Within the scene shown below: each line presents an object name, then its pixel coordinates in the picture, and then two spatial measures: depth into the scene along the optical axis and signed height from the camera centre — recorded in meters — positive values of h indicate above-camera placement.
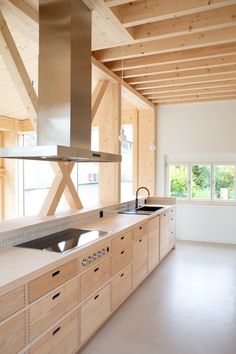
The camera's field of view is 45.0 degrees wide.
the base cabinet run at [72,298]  1.71 -0.96
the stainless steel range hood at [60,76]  2.62 +0.92
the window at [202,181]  6.18 -0.16
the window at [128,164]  6.71 +0.23
